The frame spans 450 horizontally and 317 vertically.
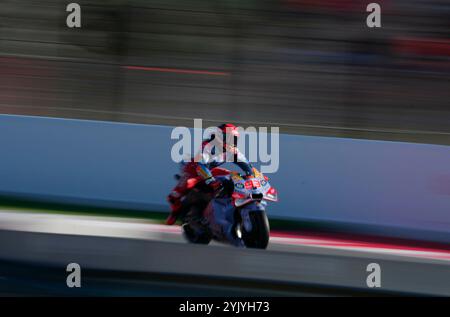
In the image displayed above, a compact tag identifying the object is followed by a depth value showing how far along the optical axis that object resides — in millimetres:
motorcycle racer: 13234
